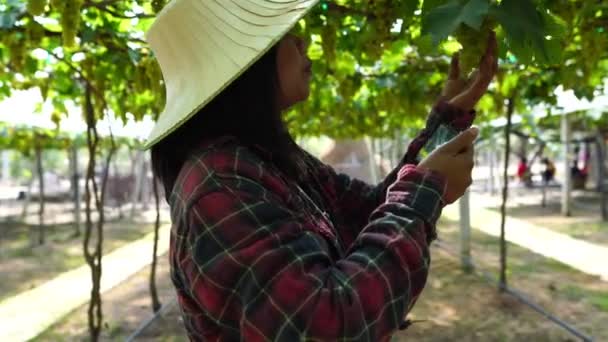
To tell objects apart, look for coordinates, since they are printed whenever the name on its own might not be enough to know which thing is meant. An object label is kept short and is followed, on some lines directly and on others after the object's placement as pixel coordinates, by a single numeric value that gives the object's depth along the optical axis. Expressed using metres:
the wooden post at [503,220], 5.63
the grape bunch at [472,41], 1.11
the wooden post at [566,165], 11.03
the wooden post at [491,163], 16.19
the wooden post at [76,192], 11.16
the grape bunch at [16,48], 3.09
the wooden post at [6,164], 26.50
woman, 0.85
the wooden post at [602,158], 10.12
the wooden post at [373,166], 13.58
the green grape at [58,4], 2.33
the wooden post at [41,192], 9.95
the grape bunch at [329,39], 2.93
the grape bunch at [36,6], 2.26
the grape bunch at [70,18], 2.44
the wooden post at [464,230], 7.19
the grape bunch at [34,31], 2.85
